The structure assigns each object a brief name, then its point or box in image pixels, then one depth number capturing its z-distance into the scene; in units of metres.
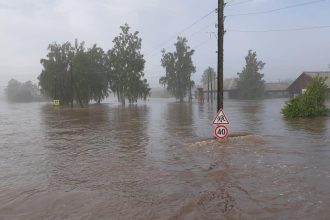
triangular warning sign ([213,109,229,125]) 15.03
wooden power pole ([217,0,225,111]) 16.83
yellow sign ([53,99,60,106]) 69.24
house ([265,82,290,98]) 112.22
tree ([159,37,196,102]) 89.81
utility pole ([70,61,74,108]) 66.06
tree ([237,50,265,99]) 100.69
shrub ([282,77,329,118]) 26.98
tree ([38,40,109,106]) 69.69
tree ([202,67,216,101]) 153.80
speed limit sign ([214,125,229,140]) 15.44
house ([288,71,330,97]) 79.82
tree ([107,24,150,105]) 72.94
